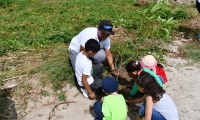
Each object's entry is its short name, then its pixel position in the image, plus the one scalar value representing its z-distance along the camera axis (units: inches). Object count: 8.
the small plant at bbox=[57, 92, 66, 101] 143.7
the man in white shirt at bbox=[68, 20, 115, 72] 138.5
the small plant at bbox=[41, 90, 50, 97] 145.9
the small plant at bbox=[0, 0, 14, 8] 328.5
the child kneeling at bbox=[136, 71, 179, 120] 105.4
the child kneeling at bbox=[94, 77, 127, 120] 110.5
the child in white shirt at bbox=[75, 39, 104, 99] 130.4
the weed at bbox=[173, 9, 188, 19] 282.3
